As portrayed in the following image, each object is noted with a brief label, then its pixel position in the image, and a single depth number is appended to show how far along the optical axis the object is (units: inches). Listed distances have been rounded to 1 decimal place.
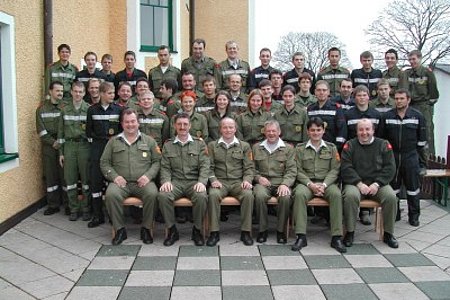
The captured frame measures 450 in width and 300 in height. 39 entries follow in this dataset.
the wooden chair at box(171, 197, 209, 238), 243.6
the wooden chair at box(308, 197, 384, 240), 244.1
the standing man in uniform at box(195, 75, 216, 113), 288.7
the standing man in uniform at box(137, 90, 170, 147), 273.4
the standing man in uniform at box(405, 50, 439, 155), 338.3
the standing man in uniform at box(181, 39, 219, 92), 333.4
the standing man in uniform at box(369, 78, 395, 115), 286.4
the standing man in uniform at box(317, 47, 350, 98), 323.9
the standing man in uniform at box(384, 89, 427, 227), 269.0
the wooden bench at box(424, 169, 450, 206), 322.7
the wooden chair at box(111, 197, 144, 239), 243.0
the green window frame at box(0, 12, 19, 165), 260.5
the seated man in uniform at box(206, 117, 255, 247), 249.6
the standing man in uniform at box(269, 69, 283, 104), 312.2
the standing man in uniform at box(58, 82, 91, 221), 278.7
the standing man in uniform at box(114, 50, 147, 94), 321.7
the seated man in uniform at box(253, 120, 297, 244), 243.9
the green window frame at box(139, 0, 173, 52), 467.2
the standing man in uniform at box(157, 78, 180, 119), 290.0
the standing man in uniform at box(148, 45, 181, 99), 325.1
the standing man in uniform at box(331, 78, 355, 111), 284.7
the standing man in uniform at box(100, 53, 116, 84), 323.3
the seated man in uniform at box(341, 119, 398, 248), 239.5
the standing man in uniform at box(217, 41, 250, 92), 330.8
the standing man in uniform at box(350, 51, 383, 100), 325.1
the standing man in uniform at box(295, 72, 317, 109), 296.4
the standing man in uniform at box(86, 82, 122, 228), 268.7
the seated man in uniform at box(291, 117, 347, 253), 237.3
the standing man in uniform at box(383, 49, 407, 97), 332.2
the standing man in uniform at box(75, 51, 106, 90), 311.4
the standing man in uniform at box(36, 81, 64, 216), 286.0
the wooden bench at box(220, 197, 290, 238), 246.8
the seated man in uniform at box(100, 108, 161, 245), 241.6
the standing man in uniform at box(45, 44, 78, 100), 299.7
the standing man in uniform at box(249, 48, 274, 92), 334.3
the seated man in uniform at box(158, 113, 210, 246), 245.6
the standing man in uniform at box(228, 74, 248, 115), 290.8
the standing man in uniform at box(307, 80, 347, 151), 272.5
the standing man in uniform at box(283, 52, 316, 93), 331.9
